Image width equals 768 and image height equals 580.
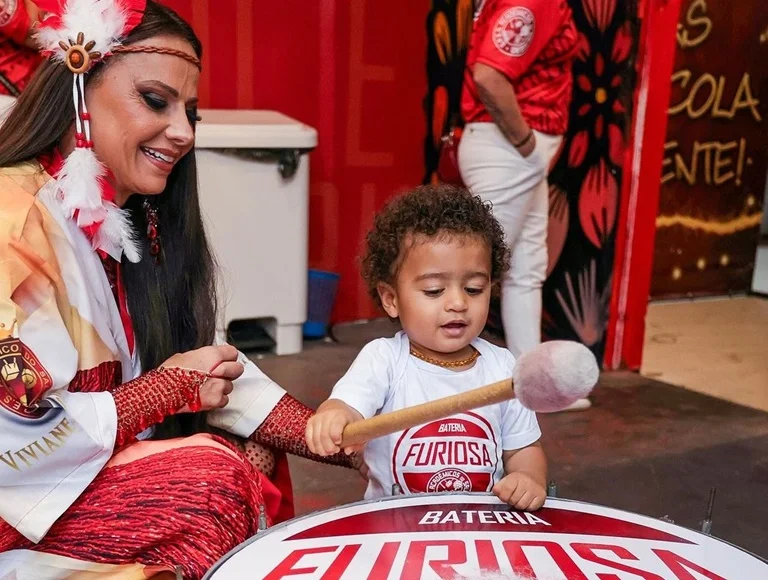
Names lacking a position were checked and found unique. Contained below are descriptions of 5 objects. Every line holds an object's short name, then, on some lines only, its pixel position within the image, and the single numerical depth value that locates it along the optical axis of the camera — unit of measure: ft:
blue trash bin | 10.80
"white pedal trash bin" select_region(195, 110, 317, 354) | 9.32
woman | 3.21
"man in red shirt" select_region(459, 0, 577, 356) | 7.02
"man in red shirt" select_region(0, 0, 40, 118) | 6.35
